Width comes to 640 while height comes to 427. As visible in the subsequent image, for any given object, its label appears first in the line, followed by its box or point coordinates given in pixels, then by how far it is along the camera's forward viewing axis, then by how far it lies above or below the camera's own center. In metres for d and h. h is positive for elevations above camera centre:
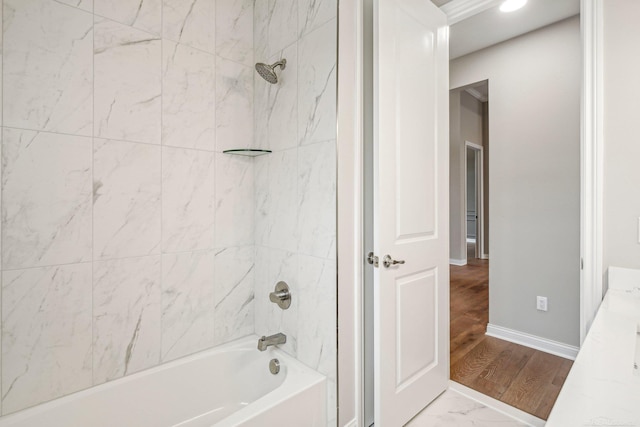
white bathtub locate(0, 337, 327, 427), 1.26 -0.85
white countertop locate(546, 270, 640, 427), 0.55 -0.37
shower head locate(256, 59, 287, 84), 1.58 +0.74
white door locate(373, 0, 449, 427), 1.44 +0.04
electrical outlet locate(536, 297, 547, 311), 2.50 -0.74
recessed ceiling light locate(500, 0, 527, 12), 2.23 +1.53
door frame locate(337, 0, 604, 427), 1.37 +0.11
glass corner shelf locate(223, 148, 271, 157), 1.71 +0.35
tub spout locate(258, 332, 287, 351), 1.65 -0.69
